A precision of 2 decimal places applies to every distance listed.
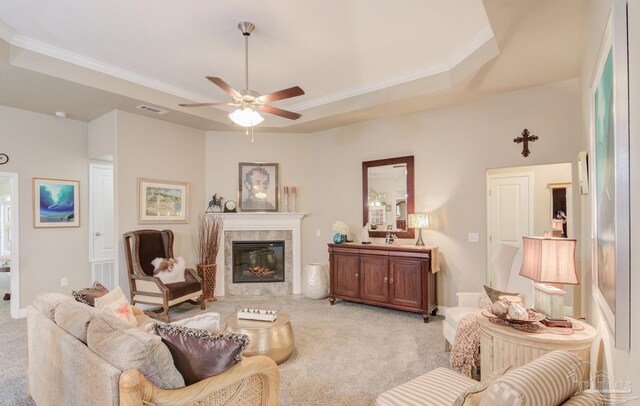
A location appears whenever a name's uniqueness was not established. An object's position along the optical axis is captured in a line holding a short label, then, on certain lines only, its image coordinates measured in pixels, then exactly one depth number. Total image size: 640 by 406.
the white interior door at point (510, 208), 5.57
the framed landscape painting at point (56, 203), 4.93
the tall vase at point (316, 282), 5.59
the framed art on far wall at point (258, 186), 6.02
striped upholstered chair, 1.12
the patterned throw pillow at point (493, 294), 2.51
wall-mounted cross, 4.05
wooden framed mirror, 5.04
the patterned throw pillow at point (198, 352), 1.68
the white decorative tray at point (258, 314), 3.24
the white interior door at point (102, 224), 5.54
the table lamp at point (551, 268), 2.06
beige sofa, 1.51
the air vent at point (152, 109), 4.64
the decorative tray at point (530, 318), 2.09
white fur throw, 4.57
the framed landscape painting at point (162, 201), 5.02
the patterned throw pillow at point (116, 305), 2.60
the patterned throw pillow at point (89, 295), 2.66
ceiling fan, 3.12
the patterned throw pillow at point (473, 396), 1.29
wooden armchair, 4.41
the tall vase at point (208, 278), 5.44
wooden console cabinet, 4.42
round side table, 1.93
